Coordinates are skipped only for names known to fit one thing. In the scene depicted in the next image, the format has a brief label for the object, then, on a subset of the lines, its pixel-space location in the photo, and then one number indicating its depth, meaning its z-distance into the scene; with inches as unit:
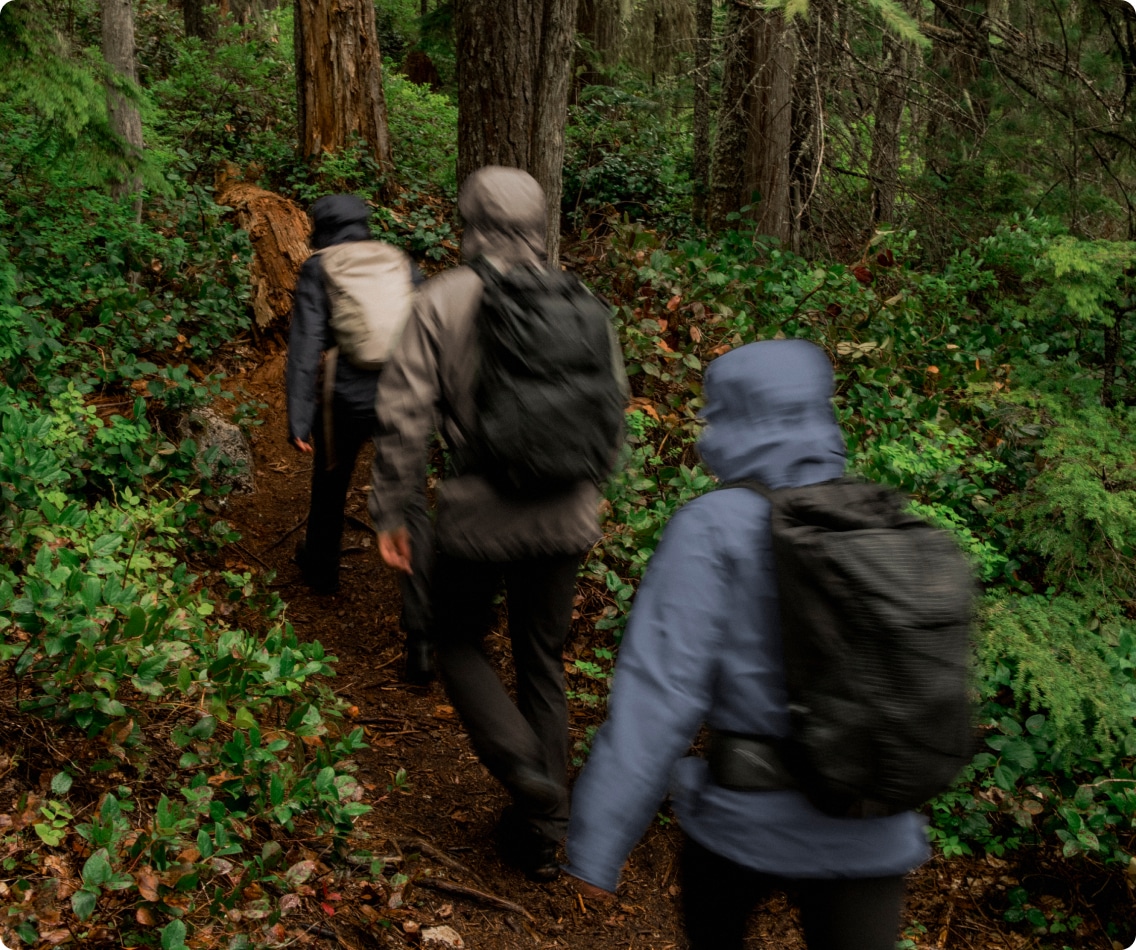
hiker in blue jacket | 77.4
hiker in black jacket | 184.5
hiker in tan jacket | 124.7
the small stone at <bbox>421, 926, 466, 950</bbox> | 130.2
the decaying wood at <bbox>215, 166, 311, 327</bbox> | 301.6
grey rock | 229.3
